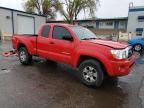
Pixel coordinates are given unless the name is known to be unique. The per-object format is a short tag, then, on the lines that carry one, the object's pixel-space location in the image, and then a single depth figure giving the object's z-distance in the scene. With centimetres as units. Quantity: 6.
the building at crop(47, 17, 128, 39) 2710
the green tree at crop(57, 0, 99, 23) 2628
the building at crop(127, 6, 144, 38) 2180
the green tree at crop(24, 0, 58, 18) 2902
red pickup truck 303
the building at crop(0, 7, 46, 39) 1456
